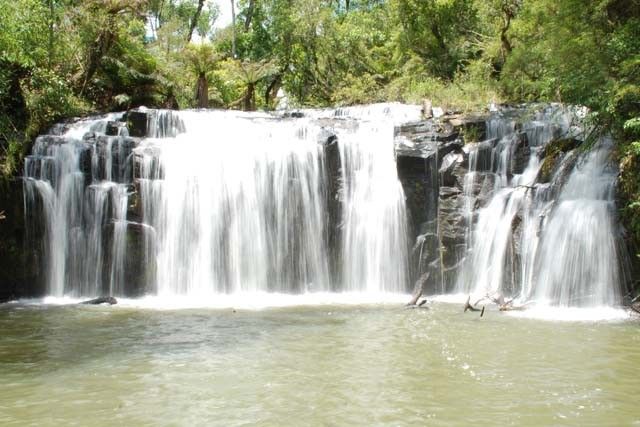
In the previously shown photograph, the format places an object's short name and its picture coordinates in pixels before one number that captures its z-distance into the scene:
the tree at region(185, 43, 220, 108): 27.31
